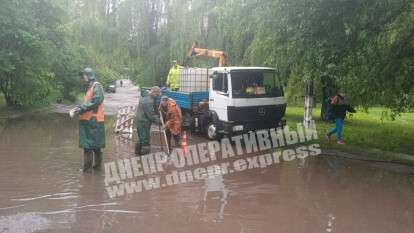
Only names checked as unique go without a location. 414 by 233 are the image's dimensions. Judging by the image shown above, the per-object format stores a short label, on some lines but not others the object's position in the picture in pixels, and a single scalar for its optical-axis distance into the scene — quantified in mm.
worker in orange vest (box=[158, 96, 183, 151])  12039
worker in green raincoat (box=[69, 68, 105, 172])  9633
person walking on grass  14125
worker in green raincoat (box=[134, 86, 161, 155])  11469
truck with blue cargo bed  14484
